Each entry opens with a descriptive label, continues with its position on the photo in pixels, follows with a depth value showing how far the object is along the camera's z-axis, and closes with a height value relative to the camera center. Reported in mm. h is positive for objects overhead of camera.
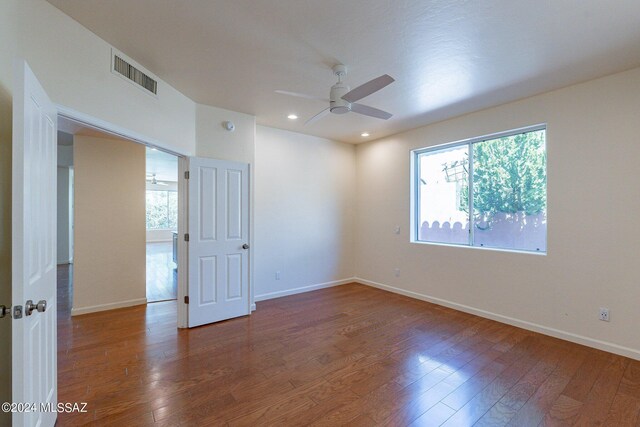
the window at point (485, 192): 3477 +319
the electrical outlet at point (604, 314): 2873 -1000
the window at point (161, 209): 12297 +203
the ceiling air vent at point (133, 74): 2398 +1263
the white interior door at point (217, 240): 3537 -345
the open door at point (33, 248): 1240 -175
